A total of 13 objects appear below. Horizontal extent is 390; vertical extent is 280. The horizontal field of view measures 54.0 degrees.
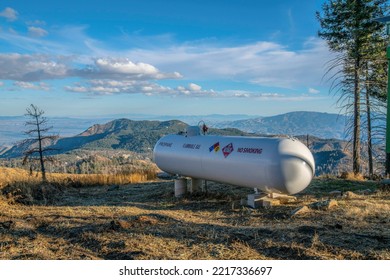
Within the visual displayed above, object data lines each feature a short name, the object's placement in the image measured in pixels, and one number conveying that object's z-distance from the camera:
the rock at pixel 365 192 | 12.85
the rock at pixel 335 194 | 12.45
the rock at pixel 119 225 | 7.77
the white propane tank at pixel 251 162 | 10.23
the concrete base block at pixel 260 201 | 10.87
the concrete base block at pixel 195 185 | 13.96
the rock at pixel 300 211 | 9.29
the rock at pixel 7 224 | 8.27
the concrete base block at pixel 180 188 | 13.74
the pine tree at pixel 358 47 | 20.08
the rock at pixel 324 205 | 9.76
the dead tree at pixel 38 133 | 22.39
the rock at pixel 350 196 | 11.54
